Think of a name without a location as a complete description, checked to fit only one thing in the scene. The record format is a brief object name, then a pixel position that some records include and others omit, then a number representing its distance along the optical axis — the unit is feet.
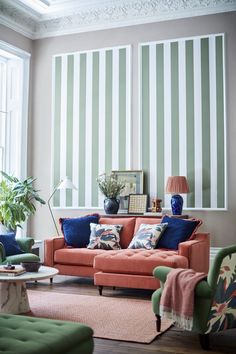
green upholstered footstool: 8.00
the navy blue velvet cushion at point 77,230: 21.44
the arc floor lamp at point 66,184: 24.02
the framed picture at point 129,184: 23.81
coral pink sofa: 17.67
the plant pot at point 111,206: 23.09
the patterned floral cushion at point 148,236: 19.65
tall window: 26.17
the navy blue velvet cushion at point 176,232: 19.47
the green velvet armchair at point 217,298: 11.76
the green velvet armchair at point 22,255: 18.28
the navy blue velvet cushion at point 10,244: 19.93
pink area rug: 13.16
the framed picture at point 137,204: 23.22
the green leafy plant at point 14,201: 23.22
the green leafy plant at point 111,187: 23.36
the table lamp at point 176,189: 21.59
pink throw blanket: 11.77
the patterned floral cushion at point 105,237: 20.61
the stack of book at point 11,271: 14.99
